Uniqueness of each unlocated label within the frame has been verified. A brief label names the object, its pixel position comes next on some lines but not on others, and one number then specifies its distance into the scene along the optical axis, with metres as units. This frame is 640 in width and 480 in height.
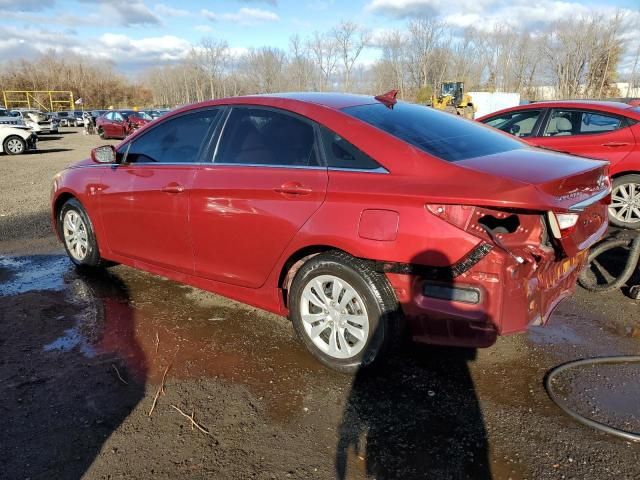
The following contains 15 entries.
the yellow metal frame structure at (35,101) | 59.66
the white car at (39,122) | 27.72
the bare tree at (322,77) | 63.00
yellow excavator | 33.09
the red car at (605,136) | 6.36
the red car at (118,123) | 28.39
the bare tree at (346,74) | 64.50
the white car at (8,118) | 23.94
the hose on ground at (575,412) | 2.57
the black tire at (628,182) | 6.33
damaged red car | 2.71
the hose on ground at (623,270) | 4.25
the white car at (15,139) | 19.16
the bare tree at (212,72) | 69.75
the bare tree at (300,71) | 61.59
